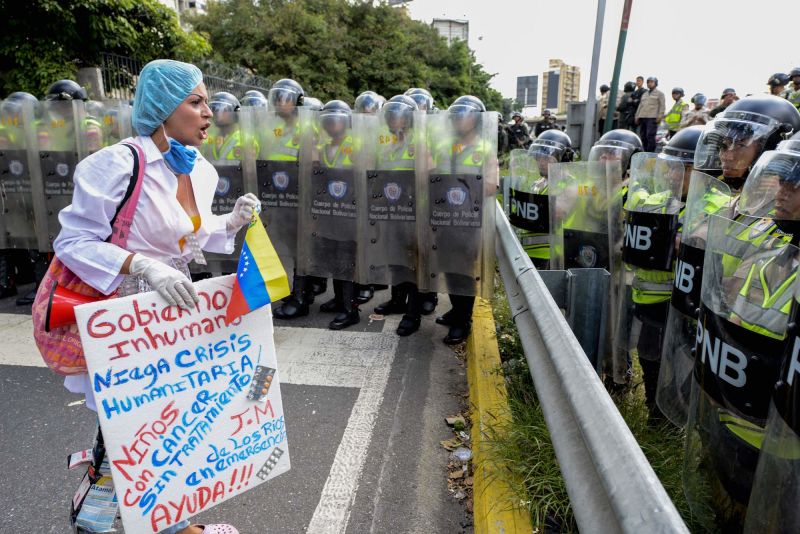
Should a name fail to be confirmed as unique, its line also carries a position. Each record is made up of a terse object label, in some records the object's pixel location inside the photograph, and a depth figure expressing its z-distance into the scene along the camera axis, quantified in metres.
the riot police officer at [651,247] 3.19
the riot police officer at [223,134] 5.56
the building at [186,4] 65.84
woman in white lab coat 1.97
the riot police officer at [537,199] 5.04
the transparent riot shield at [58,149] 5.87
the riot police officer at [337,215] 5.21
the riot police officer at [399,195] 4.97
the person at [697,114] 13.89
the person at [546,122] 21.18
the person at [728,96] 13.49
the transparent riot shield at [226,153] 5.58
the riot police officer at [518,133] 20.00
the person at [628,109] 15.71
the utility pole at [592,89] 9.14
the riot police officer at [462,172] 4.71
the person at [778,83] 11.87
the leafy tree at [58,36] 12.03
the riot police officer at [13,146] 5.91
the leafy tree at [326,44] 25.62
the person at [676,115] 14.91
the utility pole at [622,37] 9.59
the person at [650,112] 14.70
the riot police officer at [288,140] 5.45
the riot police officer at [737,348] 1.55
